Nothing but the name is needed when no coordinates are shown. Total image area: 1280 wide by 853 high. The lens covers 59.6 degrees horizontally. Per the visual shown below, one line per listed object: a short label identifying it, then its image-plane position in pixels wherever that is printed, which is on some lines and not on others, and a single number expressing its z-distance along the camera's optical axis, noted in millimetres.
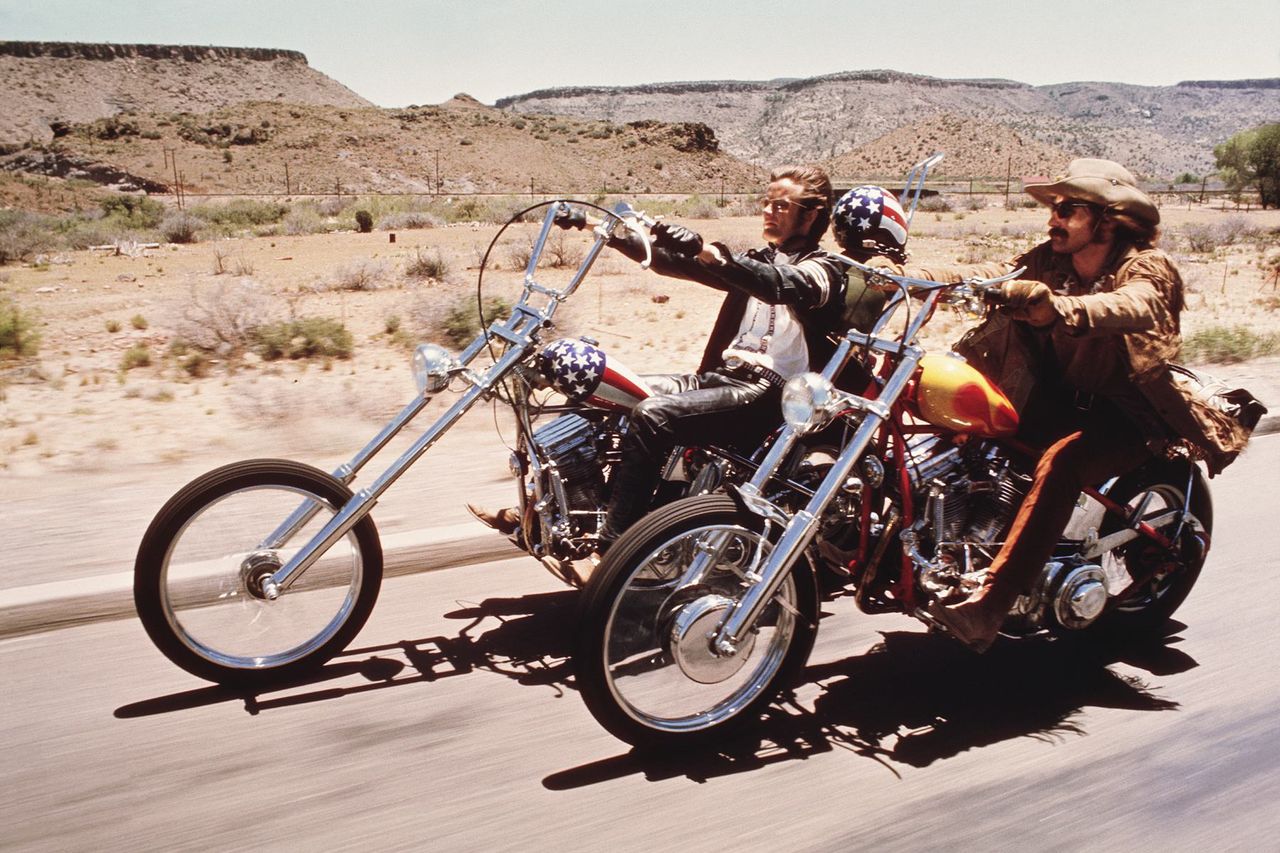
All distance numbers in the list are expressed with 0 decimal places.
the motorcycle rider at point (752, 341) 3873
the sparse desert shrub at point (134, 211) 31734
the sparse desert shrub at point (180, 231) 26516
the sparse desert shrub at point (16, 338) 9758
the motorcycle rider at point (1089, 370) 3598
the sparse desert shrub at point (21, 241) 20844
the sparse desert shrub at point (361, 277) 15469
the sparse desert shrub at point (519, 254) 17984
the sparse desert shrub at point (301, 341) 9680
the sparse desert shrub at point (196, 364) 8891
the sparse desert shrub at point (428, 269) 16781
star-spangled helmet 3982
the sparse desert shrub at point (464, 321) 10766
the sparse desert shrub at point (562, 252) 17969
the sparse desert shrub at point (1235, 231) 27172
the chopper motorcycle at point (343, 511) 3699
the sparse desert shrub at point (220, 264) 17744
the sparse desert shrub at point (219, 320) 9648
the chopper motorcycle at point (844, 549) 3266
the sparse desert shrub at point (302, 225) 29719
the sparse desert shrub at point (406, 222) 31266
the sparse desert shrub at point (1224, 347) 10383
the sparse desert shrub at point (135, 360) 9148
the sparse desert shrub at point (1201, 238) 25328
